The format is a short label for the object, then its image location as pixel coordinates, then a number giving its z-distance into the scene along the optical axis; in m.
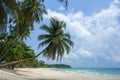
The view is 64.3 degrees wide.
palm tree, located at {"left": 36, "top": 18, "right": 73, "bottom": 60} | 11.92
